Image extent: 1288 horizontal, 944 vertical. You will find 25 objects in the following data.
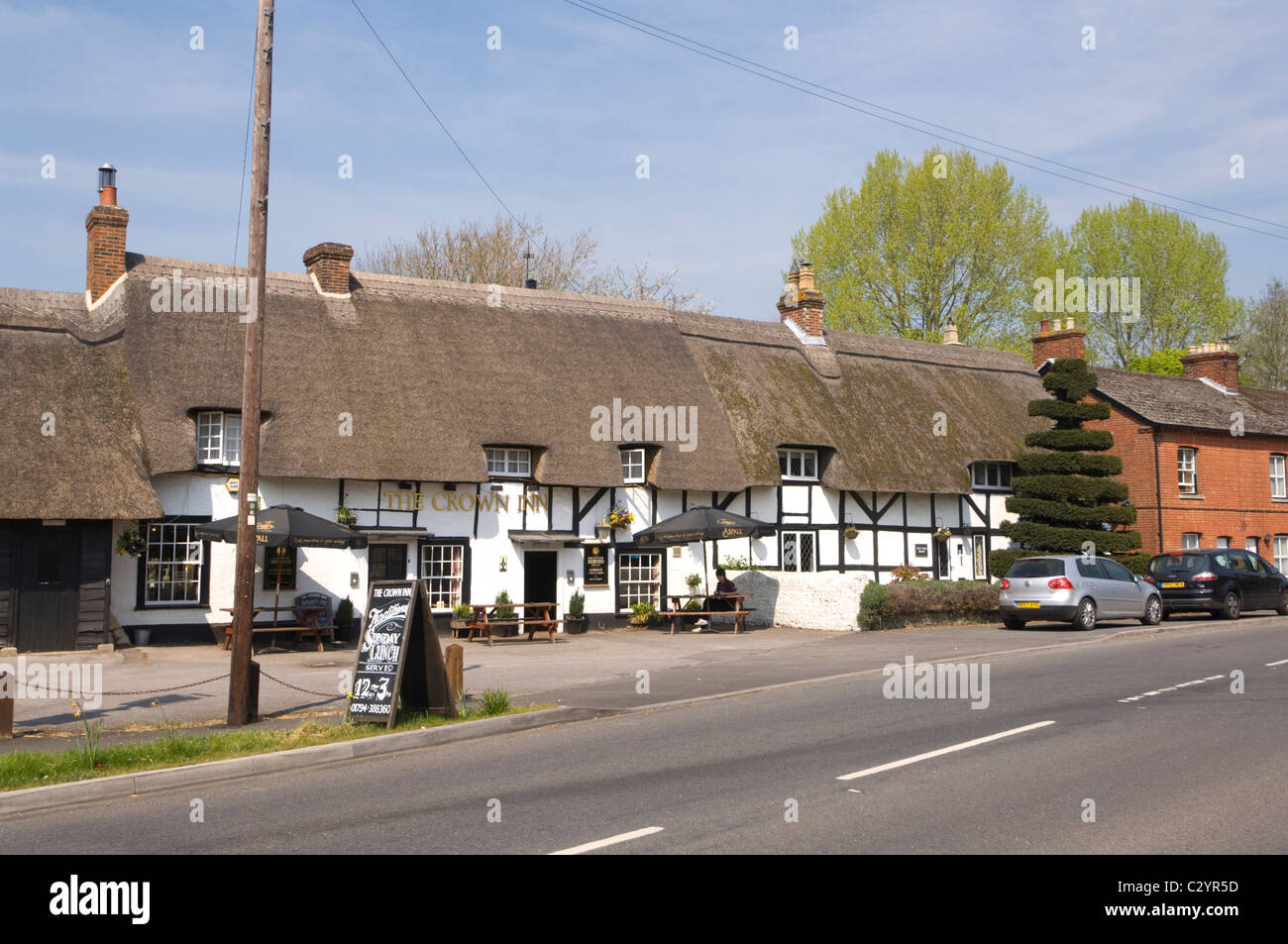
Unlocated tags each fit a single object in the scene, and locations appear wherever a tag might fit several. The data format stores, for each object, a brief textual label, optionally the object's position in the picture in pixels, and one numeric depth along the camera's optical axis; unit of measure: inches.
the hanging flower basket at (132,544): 812.0
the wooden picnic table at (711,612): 982.4
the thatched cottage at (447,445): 802.8
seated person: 1008.2
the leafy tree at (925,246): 1771.7
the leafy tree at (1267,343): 2148.1
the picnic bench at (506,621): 887.7
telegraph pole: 483.2
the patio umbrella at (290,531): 767.1
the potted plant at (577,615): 978.1
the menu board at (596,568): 1018.1
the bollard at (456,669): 506.3
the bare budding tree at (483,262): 1724.9
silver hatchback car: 902.4
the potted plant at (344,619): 879.1
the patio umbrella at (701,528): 948.0
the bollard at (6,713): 442.6
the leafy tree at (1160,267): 1937.7
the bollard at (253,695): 487.2
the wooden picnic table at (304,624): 819.9
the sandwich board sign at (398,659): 462.6
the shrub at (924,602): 964.6
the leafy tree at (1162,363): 1792.6
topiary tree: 1187.3
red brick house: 1384.1
